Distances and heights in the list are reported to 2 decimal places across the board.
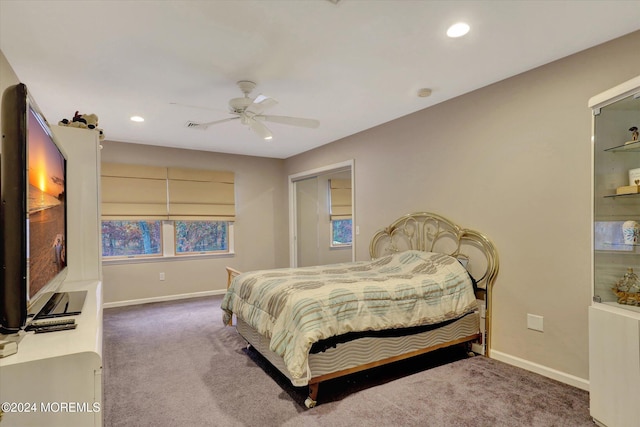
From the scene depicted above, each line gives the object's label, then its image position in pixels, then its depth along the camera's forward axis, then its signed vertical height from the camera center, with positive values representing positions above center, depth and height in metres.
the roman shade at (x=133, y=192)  4.89 +0.34
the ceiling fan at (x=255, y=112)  2.76 +0.88
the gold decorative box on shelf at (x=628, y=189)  1.94 +0.12
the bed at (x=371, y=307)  2.26 -0.72
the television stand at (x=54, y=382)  0.86 -0.45
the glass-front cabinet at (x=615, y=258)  1.84 -0.29
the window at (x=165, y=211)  4.98 +0.05
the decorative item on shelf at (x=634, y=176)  1.96 +0.19
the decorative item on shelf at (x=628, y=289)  1.92 -0.46
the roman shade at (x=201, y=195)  5.36 +0.31
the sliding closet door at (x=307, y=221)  5.92 -0.15
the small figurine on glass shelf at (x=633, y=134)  2.01 +0.45
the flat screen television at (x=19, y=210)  0.94 +0.02
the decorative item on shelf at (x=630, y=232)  1.97 -0.13
